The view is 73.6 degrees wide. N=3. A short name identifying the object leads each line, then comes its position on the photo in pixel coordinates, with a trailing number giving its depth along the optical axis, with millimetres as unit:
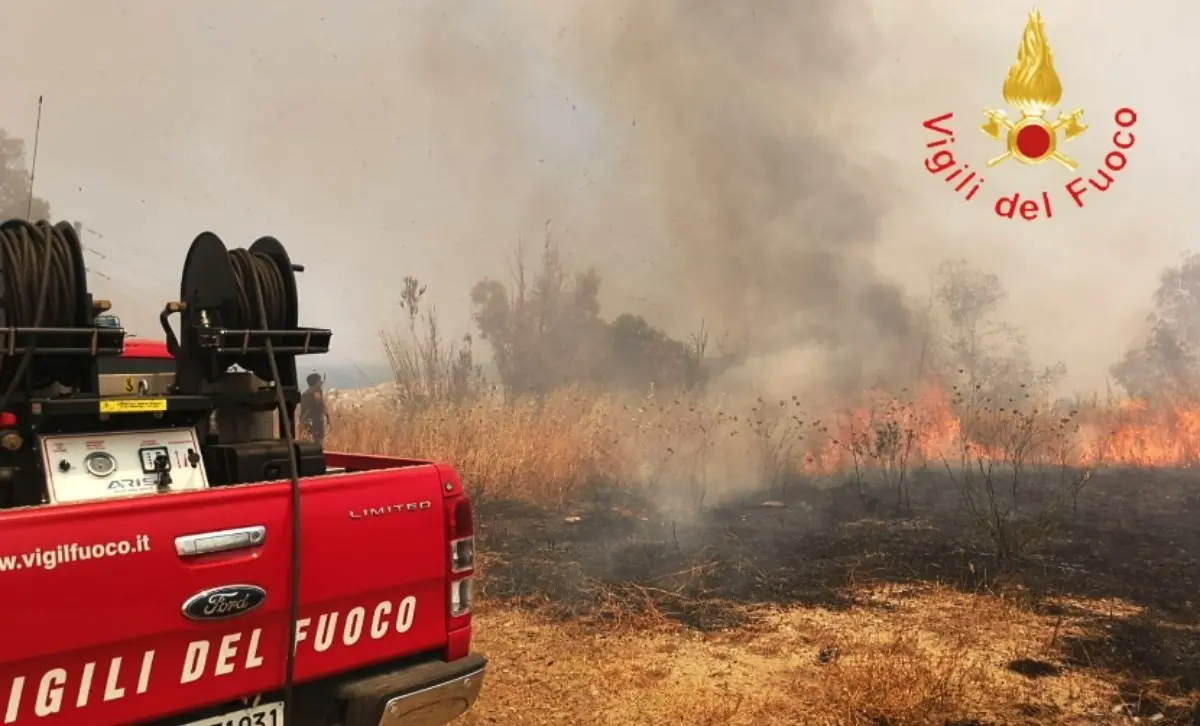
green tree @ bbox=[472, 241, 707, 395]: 11109
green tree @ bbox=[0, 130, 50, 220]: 15914
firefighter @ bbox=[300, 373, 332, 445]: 9930
